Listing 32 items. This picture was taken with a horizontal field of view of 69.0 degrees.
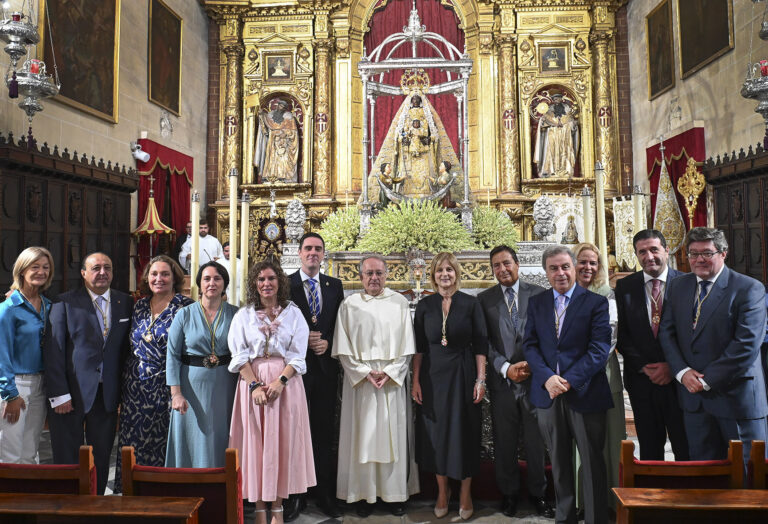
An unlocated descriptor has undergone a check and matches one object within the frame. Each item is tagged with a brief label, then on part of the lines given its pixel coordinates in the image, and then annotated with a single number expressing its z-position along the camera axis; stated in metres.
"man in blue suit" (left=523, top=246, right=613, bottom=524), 2.78
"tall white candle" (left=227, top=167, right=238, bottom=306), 4.21
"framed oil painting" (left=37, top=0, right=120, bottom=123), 7.30
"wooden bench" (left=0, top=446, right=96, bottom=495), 1.98
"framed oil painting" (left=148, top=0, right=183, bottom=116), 9.73
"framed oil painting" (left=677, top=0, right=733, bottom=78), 8.12
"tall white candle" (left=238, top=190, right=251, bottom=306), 3.93
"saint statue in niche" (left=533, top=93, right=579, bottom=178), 11.05
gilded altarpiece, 11.01
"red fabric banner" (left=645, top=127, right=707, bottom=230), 8.64
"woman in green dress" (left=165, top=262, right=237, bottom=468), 2.98
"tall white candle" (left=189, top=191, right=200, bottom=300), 4.15
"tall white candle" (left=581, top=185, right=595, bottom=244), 4.21
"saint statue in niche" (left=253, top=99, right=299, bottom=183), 11.33
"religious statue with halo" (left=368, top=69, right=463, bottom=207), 6.78
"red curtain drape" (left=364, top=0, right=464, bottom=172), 11.53
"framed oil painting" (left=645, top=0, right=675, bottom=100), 9.79
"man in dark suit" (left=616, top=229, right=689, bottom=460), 3.04
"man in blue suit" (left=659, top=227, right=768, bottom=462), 2.70
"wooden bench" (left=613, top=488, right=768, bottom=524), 1.75
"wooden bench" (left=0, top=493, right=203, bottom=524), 1.76
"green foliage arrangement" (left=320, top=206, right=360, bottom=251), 6.03
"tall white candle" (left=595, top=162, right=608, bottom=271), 3.74
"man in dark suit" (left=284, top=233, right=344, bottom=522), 3.37
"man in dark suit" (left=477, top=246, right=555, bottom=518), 3.31
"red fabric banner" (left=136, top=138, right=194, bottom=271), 9.16
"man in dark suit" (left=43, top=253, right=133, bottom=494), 3.07
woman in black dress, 3.25
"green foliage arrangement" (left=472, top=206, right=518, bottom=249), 6.09
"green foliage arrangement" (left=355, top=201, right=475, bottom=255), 5.20
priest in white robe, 3.28
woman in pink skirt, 2.96
